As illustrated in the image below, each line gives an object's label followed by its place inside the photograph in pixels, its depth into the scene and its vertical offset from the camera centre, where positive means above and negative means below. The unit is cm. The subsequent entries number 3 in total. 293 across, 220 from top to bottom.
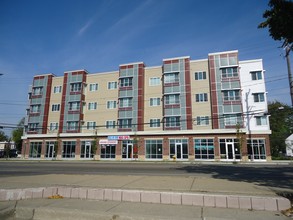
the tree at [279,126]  5884 +722
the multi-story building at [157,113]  3581 +677
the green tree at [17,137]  7644 +420
